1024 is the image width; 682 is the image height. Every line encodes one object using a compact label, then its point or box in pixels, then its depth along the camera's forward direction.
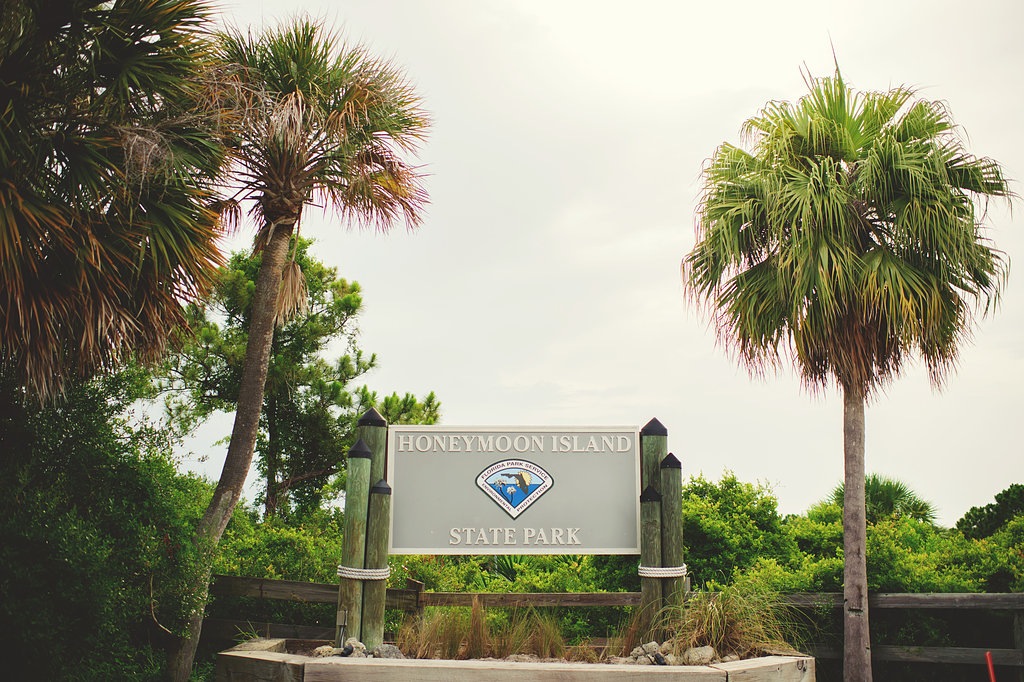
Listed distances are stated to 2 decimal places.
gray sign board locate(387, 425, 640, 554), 7.78
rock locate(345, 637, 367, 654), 7.07
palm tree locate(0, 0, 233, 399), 7.21
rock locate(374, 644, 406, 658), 7.04
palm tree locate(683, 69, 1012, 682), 9.48
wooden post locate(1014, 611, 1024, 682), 8.57
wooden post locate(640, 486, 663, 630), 7.46
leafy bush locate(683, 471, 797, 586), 10.78
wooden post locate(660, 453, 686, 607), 7.51
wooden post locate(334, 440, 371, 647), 7.35
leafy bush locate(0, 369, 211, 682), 6.73
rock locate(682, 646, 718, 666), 6.82
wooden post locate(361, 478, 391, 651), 7.38
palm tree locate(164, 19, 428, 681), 9.60
